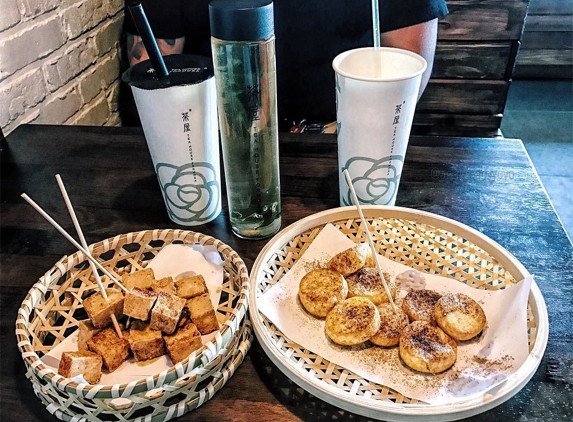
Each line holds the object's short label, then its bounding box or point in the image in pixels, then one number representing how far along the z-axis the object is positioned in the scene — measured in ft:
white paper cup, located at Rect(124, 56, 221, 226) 2.52
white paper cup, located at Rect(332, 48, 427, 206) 2.54
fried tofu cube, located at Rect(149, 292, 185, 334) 2.14
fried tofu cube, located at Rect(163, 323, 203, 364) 2.11
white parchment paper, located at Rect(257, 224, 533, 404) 2.04
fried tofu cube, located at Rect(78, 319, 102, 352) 2.20
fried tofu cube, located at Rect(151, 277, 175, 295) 2.35
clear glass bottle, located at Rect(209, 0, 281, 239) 2.26
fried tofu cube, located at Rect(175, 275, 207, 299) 2.34
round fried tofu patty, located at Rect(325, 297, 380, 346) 2.20
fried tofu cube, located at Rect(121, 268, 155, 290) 2.39
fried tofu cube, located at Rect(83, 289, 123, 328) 2.19
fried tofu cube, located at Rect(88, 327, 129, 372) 2.10
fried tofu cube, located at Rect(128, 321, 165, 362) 2.11
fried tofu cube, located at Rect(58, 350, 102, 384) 1.96
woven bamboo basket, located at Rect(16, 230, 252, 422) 1.78
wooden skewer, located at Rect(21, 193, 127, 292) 2.15
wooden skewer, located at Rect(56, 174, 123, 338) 2.21
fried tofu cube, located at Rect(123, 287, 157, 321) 2.18
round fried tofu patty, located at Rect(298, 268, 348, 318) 2.38
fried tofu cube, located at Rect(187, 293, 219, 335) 2.22
